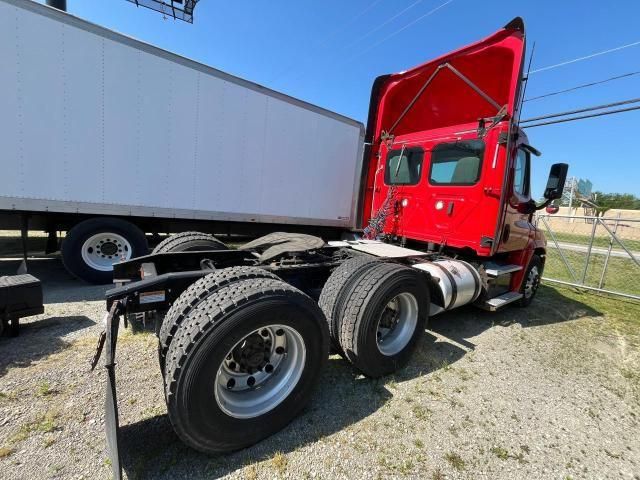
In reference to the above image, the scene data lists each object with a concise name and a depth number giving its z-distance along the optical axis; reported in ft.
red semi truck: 5.96
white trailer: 14.02
